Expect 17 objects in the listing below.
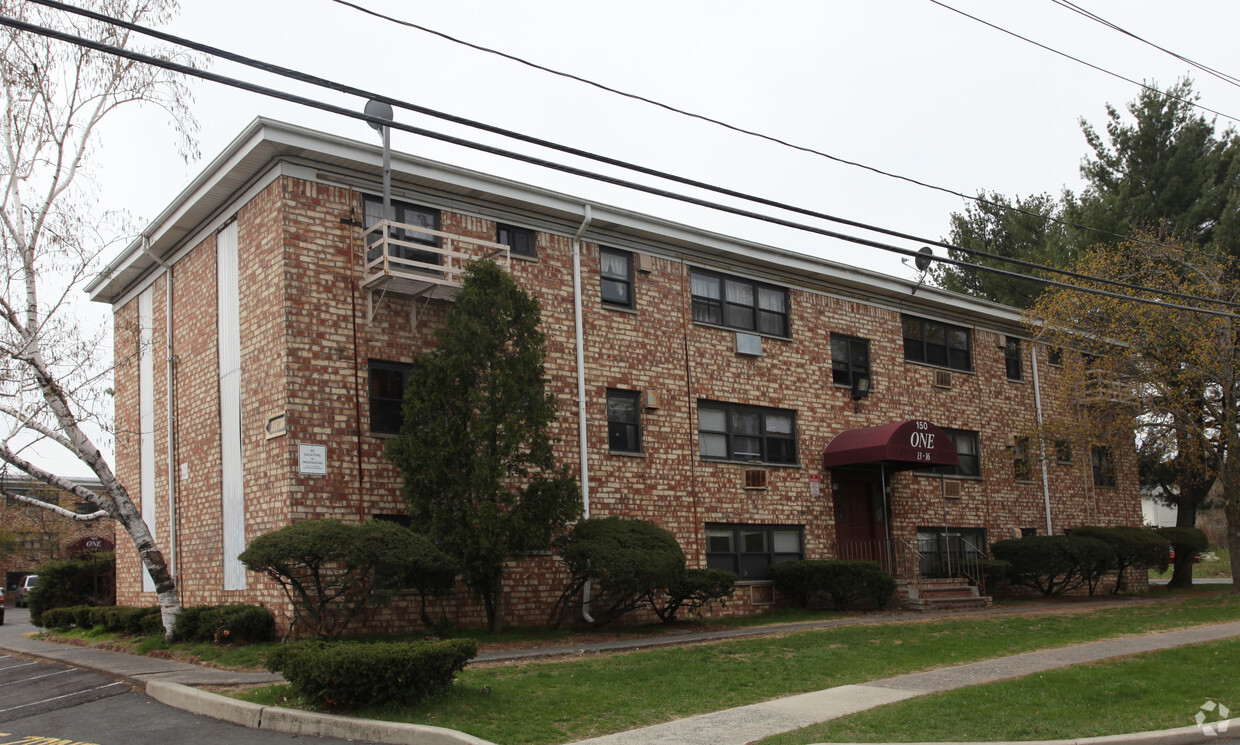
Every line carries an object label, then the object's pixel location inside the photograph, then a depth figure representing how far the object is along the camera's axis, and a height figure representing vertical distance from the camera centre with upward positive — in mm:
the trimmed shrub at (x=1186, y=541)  28969 -1434
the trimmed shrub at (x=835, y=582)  20875 -1570
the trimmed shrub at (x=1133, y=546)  26938 -1441
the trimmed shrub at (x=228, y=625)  14773 -1385
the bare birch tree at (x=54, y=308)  15961 +3516
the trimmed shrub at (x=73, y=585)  22891 -1183
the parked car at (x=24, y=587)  37016 -2036
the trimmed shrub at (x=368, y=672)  9500 -1364
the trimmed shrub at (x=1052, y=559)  24734 -1534
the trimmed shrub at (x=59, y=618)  19812 -1611
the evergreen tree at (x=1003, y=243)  40531 +9938
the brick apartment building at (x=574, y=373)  16344 +2628
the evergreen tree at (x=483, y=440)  15438 +1111
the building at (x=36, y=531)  42438 +15
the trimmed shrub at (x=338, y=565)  13445 -580
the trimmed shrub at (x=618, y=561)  16266 -796
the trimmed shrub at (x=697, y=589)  17781 -1383
